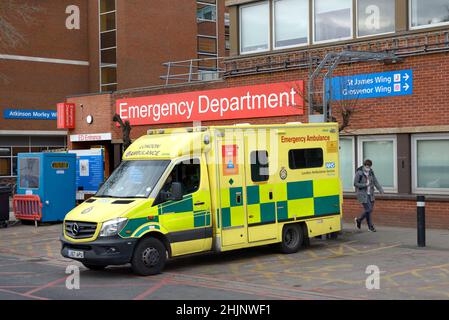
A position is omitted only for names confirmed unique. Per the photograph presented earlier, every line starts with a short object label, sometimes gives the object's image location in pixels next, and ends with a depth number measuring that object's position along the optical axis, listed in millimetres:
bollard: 13555
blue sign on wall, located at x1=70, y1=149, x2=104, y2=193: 21875
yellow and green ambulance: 11148
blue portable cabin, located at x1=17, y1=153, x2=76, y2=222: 20078
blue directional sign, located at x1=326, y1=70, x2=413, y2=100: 16797
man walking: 15664
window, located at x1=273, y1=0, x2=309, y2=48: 19219
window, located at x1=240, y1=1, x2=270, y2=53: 20109
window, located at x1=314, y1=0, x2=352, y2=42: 18297
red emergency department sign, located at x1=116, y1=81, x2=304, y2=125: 18922
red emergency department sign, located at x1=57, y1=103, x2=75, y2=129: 25859
